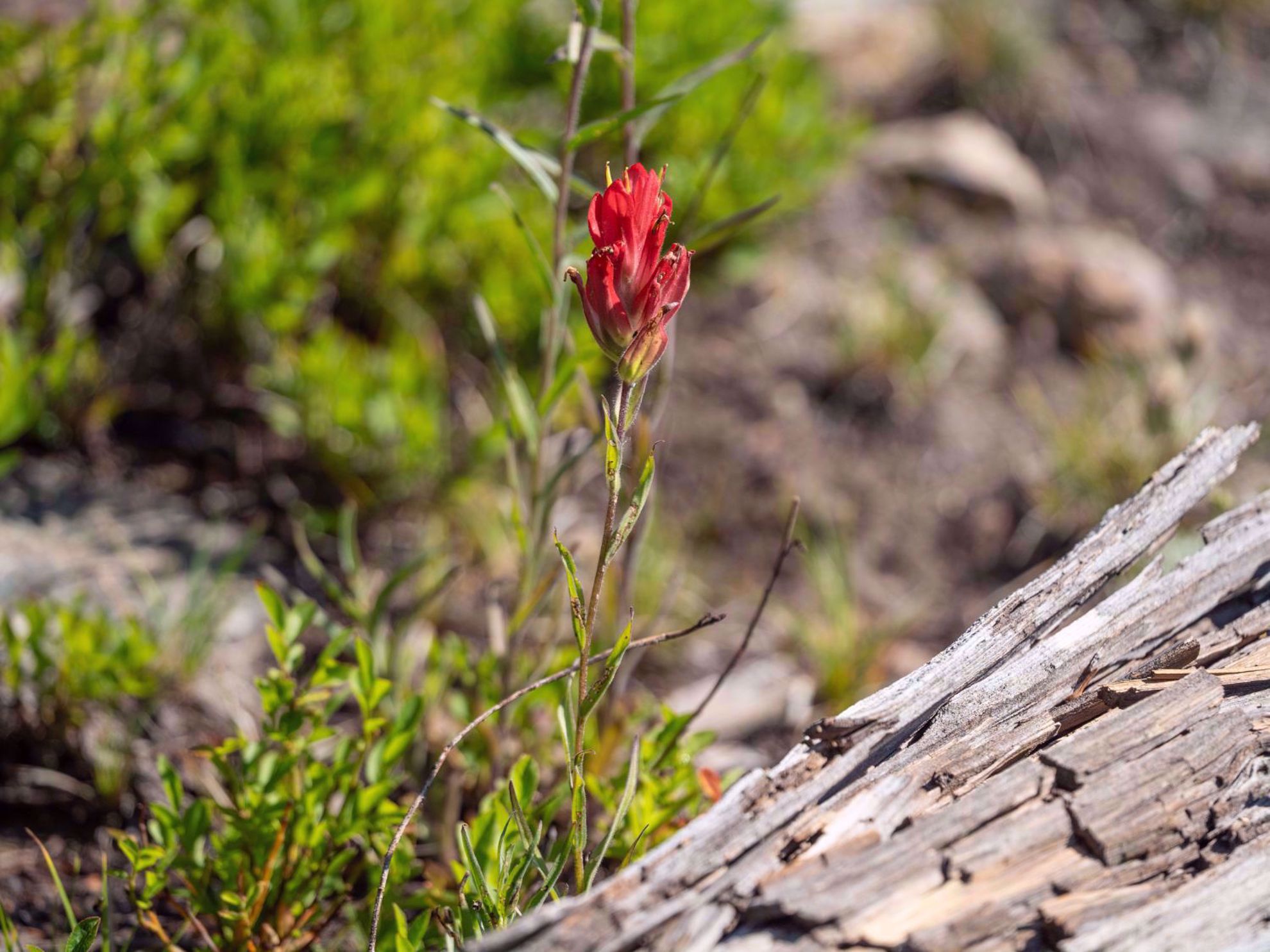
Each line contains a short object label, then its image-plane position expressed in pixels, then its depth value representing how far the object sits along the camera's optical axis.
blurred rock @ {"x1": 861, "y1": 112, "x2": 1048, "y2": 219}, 5.05
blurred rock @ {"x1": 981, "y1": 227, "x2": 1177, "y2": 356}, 4.39
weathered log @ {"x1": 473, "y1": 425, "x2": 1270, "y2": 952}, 2.47
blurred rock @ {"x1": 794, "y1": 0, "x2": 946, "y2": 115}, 5.72
